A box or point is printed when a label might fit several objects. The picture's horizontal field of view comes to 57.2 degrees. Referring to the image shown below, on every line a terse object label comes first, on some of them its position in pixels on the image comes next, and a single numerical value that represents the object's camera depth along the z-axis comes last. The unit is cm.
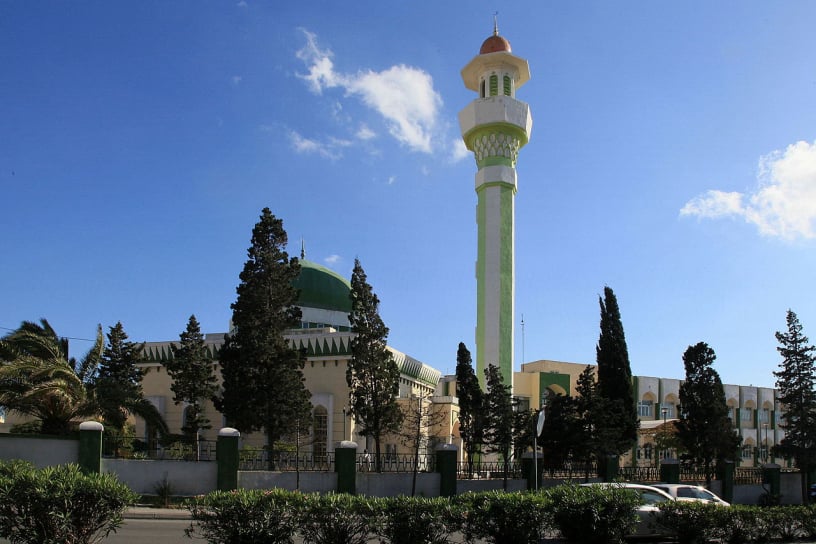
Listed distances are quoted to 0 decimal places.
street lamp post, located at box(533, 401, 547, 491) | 1846
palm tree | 1988
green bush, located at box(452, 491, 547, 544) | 1030
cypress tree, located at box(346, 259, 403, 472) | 2566
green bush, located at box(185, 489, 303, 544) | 888
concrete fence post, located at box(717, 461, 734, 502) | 2703
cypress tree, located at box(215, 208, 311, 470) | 2395
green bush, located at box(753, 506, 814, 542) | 1280
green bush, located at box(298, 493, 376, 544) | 925
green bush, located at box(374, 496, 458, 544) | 952
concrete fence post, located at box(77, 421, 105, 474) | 1934
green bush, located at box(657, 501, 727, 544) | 1197
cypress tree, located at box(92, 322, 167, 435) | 2144
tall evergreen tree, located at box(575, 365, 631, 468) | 2609
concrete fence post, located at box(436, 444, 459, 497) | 2227
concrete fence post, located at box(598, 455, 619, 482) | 2573
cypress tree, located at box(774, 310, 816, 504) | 3018
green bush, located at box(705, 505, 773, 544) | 1210
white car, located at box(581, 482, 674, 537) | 1267
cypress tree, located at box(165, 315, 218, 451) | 2792
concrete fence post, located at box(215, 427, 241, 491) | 2023
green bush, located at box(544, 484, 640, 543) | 1100
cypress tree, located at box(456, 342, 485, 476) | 2722
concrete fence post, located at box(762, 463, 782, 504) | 2873
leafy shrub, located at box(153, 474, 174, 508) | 1964
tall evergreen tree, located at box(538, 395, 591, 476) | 2650
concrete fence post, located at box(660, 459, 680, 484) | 2548
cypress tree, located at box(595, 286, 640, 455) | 2977
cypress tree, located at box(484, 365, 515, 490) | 2662
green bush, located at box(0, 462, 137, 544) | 816
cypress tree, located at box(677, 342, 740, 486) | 2852
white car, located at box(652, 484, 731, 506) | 1595
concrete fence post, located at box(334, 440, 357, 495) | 2091
